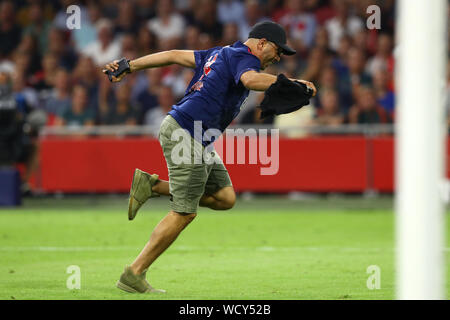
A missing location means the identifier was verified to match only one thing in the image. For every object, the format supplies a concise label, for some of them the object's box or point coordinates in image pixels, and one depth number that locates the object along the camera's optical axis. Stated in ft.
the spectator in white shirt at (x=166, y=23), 130.62
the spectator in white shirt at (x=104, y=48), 129.70
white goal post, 28.14
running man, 49.98
